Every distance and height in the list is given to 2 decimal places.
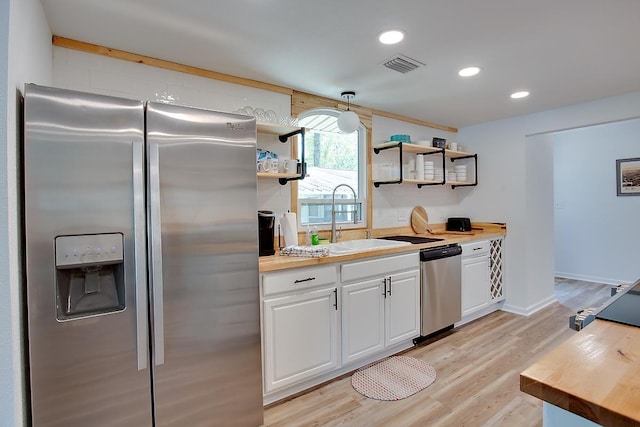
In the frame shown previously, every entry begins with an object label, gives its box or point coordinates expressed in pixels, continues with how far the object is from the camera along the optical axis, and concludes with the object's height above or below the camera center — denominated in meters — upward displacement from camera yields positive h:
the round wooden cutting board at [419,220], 3.86 -0.12
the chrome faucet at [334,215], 3.01 -0.04
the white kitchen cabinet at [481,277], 3.40 -0.75
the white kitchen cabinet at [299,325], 2.05 -0.75
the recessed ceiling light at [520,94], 2.97 +1.05
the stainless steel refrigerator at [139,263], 1.30 -0.22
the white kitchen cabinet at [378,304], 2.44 -0.75
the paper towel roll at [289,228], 2.56 -0.13
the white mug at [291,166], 2.59 +0.36
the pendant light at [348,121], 2.84 +0.78
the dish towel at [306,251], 2.27 -0.28
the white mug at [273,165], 2.48 +0.35
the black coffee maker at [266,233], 2.31 -0.15
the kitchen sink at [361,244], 2.91 -0.31
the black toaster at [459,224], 4.08 -0.18
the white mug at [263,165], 2.44 +0.35
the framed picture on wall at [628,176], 4.50 +0.43
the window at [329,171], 3.05 +0.39
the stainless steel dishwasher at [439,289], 2.94 -0.74
